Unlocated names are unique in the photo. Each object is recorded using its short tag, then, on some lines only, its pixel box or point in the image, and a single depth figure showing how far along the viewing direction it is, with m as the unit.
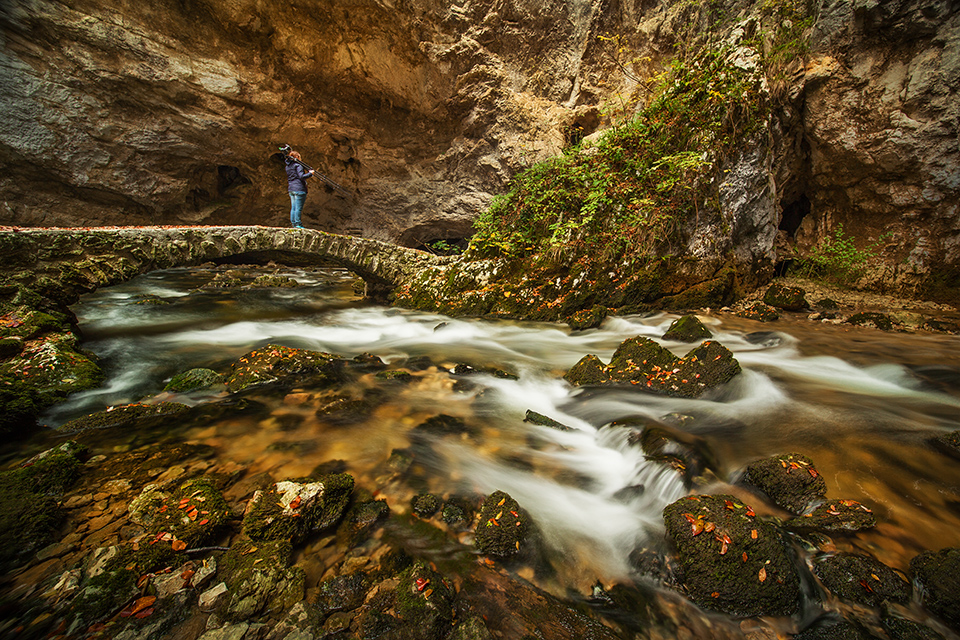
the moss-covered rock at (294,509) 1.77
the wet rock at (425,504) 2.04
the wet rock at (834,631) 1.42
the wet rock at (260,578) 1.44
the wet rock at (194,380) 3.60
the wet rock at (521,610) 1.45
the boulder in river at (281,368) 3.65
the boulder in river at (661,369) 3.52
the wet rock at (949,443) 2.45
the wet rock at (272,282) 11.13
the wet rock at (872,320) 5.62
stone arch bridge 4.42
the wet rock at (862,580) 1.55
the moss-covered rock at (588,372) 3.92
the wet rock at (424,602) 1.40
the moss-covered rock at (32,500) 1.65
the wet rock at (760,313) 6.23
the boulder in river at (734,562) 1.57
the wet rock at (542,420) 3.21
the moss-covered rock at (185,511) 1.71
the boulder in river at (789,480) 2.07
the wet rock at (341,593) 1.49
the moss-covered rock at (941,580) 1.46
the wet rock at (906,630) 1.40
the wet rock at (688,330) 4.91
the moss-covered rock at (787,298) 6.53
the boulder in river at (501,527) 1.82
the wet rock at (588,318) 6.11
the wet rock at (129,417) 2.79
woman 8.47
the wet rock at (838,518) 1.85
